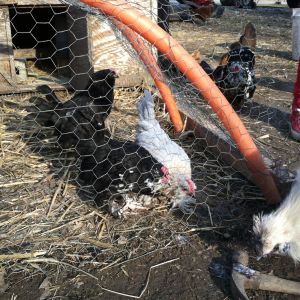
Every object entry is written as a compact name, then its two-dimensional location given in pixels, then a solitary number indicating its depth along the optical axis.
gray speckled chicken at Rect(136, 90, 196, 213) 2.08
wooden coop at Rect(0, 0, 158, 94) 3.25
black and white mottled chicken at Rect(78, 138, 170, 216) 1.98
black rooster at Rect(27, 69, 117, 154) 2.42
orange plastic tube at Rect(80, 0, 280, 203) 1.83
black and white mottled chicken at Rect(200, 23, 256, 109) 3.31
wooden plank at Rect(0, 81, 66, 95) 3.40
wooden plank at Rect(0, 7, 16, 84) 3.21
